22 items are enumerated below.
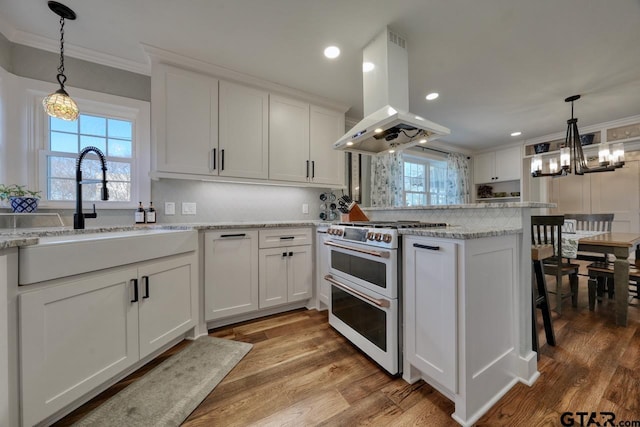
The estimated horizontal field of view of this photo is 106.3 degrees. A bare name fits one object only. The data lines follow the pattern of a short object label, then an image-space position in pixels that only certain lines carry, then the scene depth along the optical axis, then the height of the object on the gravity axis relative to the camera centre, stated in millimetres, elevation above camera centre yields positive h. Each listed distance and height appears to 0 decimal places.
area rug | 1189 -1004
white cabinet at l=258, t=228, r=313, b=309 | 2262 -510
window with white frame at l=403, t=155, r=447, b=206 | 4691 +679
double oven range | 1462 -507
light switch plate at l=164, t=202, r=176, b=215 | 2377 +68
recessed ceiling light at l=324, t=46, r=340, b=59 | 2074 +1432
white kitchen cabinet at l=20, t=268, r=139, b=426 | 1009 -596
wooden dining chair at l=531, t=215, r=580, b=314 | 2051 -497
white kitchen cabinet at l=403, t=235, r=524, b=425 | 1174 -561
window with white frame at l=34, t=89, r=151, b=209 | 2049 +598
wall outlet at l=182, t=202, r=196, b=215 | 2459 +70
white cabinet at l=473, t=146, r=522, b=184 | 4905 +1014
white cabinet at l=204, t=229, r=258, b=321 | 2025 -509
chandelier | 2689 +650
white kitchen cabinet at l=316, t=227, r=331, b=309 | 2368 -556
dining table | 2055 -452
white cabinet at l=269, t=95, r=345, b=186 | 2678 +845
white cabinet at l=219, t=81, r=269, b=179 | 2402 +855
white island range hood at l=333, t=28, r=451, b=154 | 1816 +940
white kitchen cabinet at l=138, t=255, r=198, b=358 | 1498 -592
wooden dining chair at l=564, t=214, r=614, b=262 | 3137 -120
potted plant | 1700 +120
